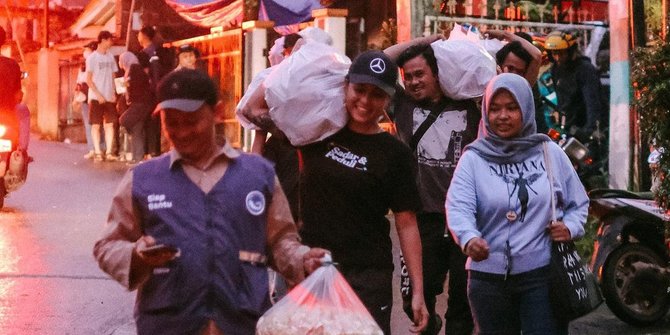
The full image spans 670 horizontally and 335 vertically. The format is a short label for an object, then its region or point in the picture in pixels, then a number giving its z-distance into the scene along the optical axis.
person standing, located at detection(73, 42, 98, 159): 22.56
